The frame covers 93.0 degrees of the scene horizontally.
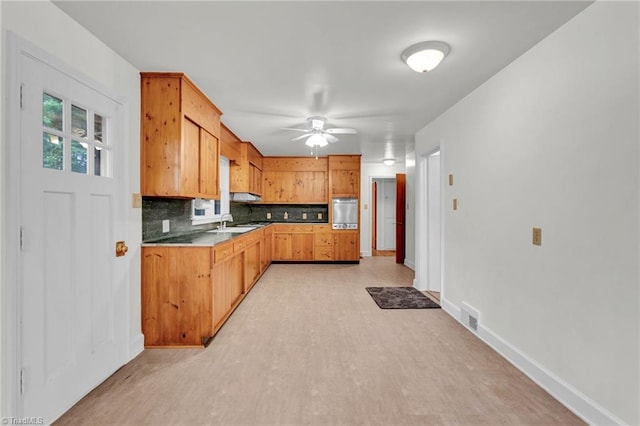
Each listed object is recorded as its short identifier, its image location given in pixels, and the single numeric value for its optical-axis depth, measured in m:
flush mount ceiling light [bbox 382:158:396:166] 7.15
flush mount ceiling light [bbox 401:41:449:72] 2.13
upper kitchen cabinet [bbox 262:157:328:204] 6.93
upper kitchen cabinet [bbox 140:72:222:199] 2.67
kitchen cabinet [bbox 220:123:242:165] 4.31
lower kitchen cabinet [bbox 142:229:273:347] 2.66
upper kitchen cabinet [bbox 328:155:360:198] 6.65
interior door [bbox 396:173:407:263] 6.98
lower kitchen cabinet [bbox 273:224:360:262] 6.63
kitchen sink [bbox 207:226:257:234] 4.13
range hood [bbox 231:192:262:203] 5.63
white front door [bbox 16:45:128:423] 1.64
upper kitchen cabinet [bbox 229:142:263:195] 5.35
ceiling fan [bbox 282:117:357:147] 3.85
